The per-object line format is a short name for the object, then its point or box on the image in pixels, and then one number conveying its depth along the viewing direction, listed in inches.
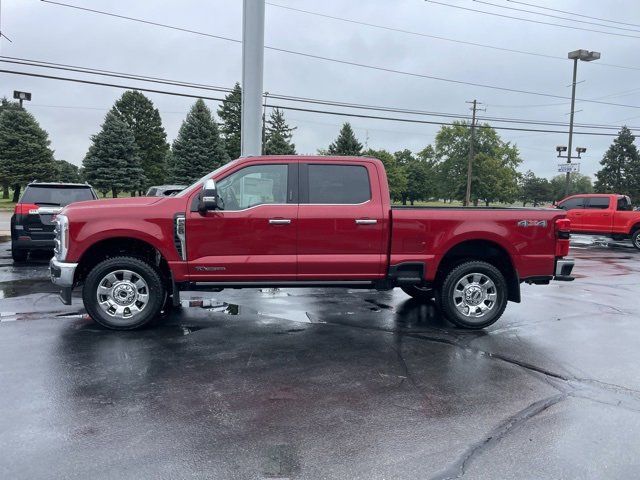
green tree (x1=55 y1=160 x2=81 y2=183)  3097.0
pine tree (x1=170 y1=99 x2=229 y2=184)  1738.4
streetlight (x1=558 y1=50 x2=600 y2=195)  1131.9
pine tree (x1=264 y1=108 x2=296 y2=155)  2101.4
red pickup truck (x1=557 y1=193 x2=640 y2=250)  722.8
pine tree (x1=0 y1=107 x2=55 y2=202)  1652.3
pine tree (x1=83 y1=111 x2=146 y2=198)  1660.9
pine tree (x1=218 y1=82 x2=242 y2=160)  2159.2
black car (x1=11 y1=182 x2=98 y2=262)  401.1
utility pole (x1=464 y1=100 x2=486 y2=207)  2053.6
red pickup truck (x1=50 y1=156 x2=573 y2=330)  225.3
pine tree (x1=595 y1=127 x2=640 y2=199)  2267.5
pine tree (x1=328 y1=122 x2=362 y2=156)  2103.8
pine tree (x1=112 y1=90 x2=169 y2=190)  2292.1
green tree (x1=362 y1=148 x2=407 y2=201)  3257.9
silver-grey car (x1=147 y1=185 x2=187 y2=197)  522.5
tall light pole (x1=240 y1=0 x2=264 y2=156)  428.8
